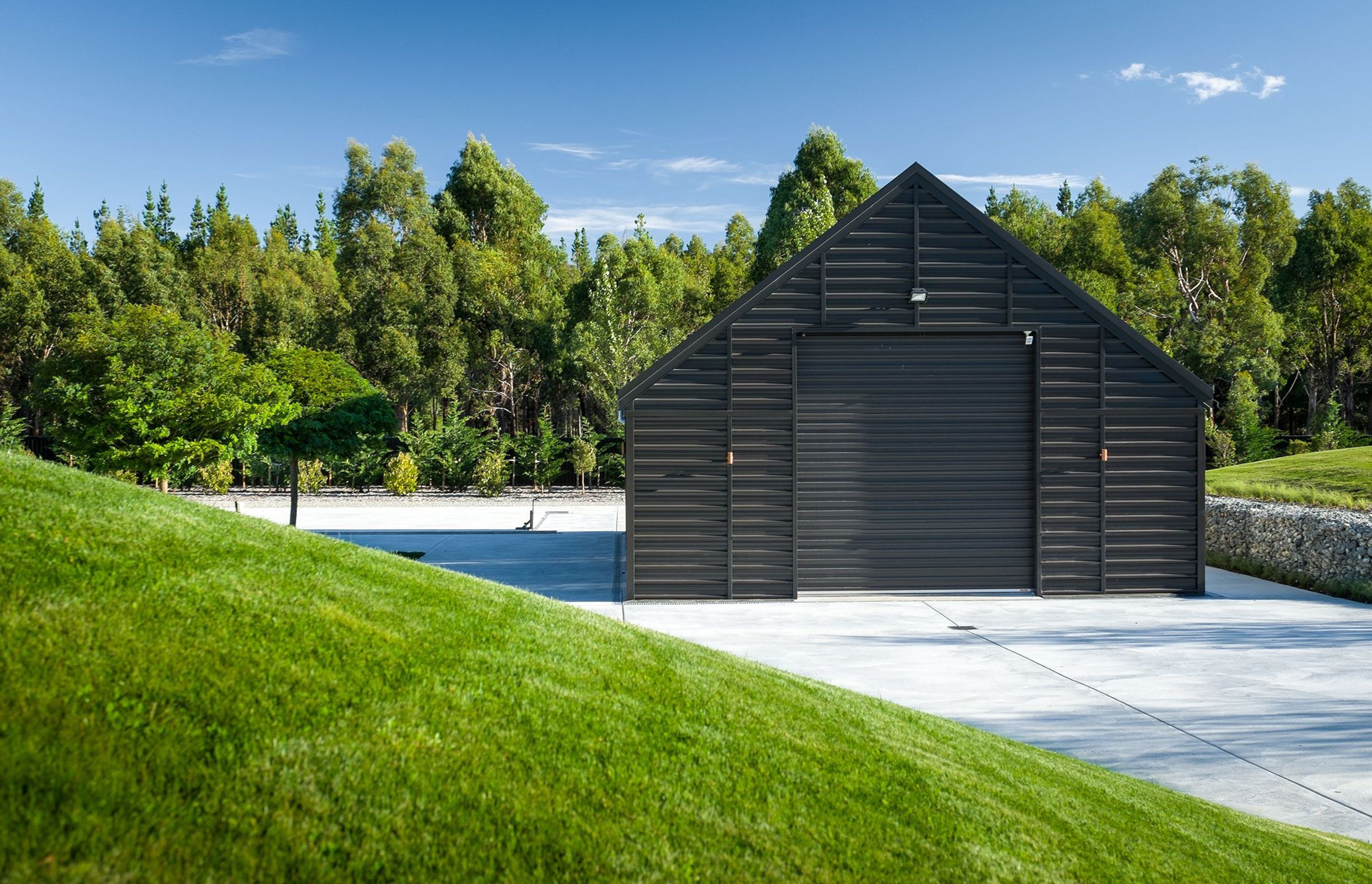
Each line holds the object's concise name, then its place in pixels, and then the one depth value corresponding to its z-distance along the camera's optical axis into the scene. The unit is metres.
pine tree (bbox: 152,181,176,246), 61.36
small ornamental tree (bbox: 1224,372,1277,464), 31.67
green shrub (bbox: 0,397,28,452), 31.20
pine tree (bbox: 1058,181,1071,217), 71.31
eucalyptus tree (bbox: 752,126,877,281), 38.09
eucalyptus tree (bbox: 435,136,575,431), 38.22
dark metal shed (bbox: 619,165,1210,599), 13.33
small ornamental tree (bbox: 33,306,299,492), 17.52
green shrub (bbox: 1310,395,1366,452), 30.42
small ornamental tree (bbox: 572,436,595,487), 34.16
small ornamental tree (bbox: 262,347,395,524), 18.06
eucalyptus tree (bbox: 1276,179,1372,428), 38.84
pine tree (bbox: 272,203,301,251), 77.25
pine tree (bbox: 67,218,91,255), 48.38
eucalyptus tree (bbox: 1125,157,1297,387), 36.69
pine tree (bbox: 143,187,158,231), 62.09
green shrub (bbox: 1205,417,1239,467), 31.30
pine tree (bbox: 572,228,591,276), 46.28
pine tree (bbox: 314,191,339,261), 65.49
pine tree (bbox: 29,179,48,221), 52.00
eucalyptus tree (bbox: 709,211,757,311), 42.44
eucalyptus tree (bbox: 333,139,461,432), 36.94
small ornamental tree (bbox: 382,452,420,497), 32.62
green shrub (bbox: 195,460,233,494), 31.66
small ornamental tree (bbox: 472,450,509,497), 32.69
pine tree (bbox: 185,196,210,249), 51.56
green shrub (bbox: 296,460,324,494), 32.62
